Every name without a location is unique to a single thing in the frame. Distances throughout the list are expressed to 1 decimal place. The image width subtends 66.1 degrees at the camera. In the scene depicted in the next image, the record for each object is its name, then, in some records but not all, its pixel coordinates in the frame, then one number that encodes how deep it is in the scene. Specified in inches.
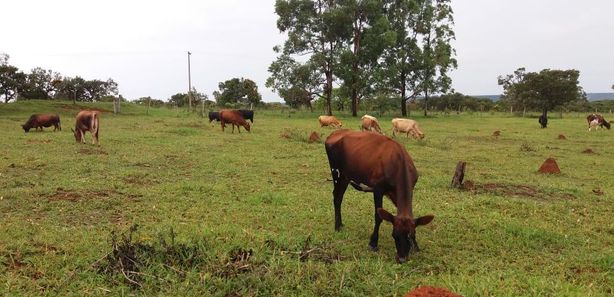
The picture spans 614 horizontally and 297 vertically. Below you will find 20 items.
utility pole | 1720.0
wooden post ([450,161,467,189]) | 408.2
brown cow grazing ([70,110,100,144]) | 660.7
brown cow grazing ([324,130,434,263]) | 224.4
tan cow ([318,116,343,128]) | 1186.6
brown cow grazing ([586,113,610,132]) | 1191.2
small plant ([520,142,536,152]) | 723.9
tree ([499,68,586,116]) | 2049.7
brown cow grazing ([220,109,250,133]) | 957.2
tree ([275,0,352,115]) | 1542.8
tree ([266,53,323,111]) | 1540.4
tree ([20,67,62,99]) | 1764.5
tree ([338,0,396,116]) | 1520.7
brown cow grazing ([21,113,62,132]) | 855.1
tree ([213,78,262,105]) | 2335.1
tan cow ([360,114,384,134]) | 986.5
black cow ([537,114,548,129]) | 1272.1
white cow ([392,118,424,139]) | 895.5
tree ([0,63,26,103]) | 1517.8
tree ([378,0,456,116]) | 1615.4
